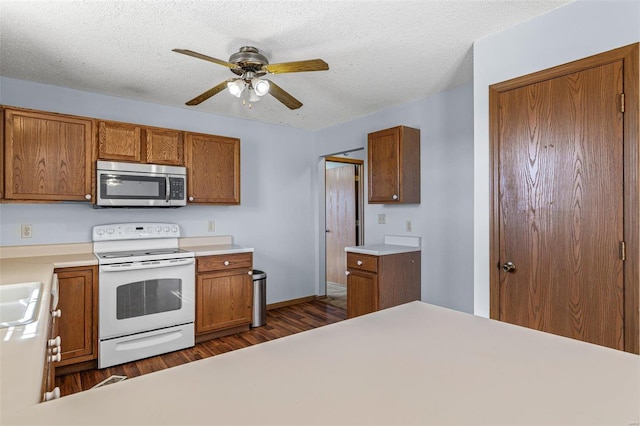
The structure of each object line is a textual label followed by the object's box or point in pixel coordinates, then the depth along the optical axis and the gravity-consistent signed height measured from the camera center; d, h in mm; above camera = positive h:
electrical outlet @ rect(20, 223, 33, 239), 2865 -128
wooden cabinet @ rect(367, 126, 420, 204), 3285 +473
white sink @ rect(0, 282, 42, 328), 1525 -412
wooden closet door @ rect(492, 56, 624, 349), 1736 +49
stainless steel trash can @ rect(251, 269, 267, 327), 3697 -923
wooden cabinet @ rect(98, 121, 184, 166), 2945 +637
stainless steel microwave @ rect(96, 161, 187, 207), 2912 +268
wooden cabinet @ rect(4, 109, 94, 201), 2570 +460
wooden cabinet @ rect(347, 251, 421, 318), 3123 -630
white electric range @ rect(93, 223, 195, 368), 2736 -672
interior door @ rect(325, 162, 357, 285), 5578 -15
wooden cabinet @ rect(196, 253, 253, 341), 3219 -770
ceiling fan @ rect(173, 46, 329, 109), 2039 +878
